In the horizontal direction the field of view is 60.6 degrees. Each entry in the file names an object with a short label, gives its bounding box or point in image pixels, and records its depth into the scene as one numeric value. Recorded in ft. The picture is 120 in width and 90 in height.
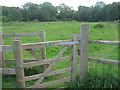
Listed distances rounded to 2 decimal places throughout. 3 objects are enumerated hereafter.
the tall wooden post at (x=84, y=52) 8.57
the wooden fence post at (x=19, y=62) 7.07
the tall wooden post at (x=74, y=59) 8.84
